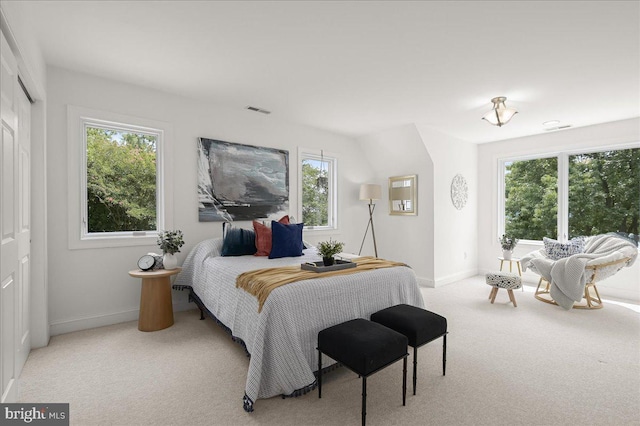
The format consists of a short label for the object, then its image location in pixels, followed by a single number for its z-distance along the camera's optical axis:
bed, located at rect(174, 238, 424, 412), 1.94
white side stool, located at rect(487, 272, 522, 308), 3.87
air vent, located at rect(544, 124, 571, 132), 4.59
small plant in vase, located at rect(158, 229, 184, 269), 3.14
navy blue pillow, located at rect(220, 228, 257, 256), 3.41
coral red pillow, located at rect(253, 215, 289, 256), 3.55
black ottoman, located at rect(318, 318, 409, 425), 1.74
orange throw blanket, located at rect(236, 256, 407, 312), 2.10
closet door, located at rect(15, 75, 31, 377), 2.12
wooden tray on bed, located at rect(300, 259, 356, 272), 2.53
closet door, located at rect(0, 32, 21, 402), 1.61
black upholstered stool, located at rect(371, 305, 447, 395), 2.11
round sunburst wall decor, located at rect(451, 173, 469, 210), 5.36
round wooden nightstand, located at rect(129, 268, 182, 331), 3.04
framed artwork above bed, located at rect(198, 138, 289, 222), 3.81
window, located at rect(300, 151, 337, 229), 4.93
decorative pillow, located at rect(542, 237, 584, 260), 4.34
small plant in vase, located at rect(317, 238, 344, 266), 2.67
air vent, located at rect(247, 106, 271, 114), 4.03
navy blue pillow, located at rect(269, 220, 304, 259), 3.44
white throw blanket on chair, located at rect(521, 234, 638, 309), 3.69
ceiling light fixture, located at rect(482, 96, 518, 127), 3.61
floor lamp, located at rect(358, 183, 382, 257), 5.11
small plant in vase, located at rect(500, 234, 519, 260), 4.70
